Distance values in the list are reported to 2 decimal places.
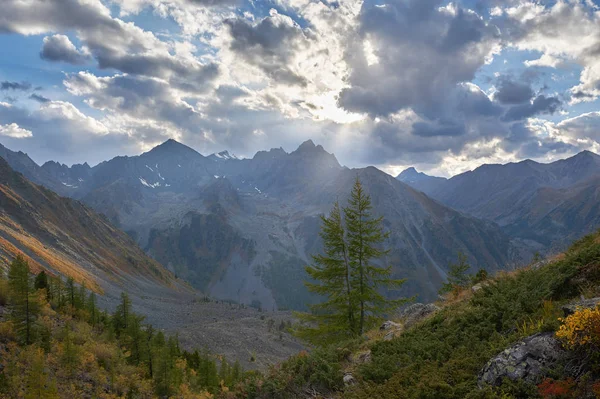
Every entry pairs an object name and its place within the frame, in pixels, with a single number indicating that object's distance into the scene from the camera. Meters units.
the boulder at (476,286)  13.16
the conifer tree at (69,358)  20.75
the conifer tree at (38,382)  14.52
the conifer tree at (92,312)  38.33
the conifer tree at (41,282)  37.94
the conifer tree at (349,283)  23.02
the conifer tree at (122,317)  38.87
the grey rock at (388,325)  15.39
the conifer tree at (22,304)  21.91
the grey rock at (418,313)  14.62
